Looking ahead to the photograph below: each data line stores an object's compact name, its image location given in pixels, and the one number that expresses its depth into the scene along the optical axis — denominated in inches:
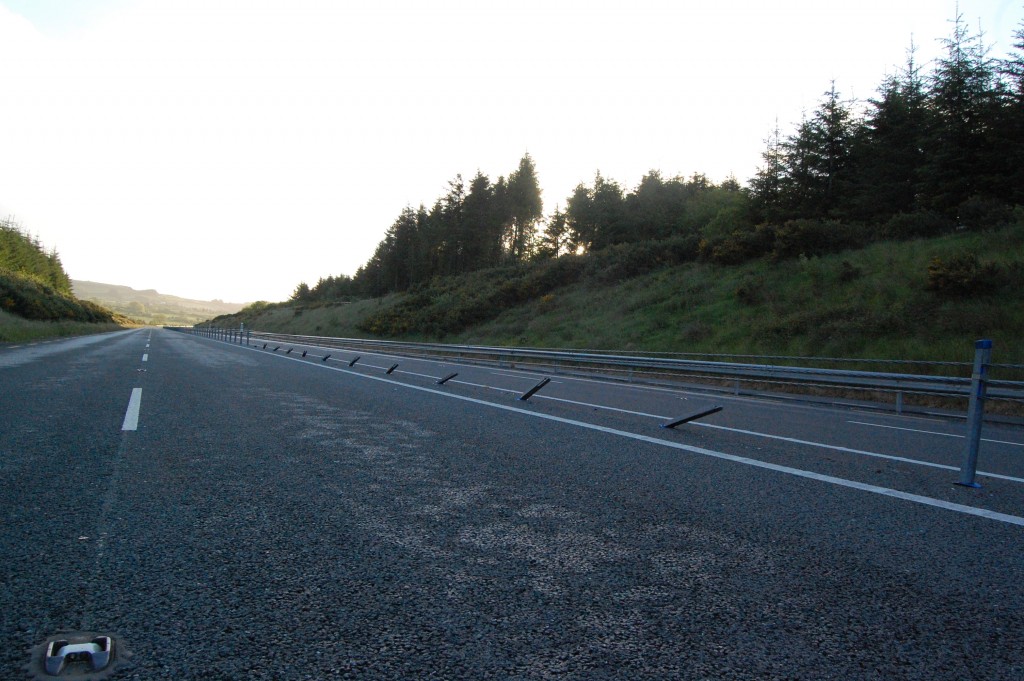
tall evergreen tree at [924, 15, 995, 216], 1114.1
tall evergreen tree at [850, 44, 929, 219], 1252.5
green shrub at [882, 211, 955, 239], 1021.8
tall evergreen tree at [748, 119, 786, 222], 1461.6
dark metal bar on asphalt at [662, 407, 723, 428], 305.5
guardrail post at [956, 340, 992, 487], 208.4
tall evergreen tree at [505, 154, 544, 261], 2716.5
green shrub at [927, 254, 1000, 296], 733.3
